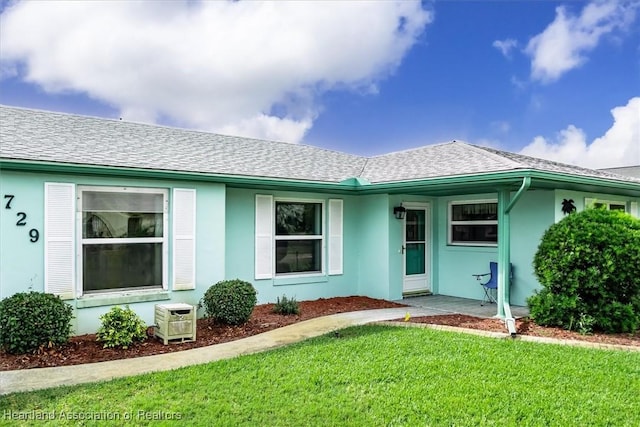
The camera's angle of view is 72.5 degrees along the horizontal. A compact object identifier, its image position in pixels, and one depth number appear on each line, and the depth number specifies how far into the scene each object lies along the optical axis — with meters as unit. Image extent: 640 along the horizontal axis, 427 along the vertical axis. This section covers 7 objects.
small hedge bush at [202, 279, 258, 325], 7.10
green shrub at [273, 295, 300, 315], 8.36
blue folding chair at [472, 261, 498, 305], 9.30
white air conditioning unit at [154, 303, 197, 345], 6.36
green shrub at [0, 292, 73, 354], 5.55
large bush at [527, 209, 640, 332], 6.84
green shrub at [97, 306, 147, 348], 6.07
